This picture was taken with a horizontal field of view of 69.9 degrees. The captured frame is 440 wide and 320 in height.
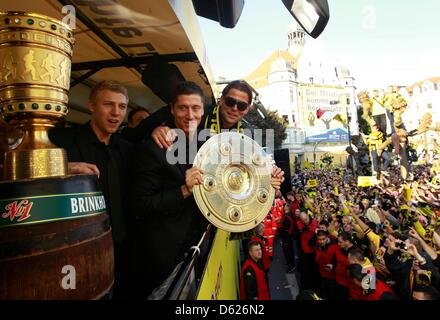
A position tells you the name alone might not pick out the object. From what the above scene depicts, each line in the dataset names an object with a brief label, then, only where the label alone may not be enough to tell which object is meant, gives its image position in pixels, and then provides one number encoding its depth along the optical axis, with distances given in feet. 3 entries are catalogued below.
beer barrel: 2.07
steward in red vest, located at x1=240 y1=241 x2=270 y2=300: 13.79
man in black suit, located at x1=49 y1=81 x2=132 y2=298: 4.98
